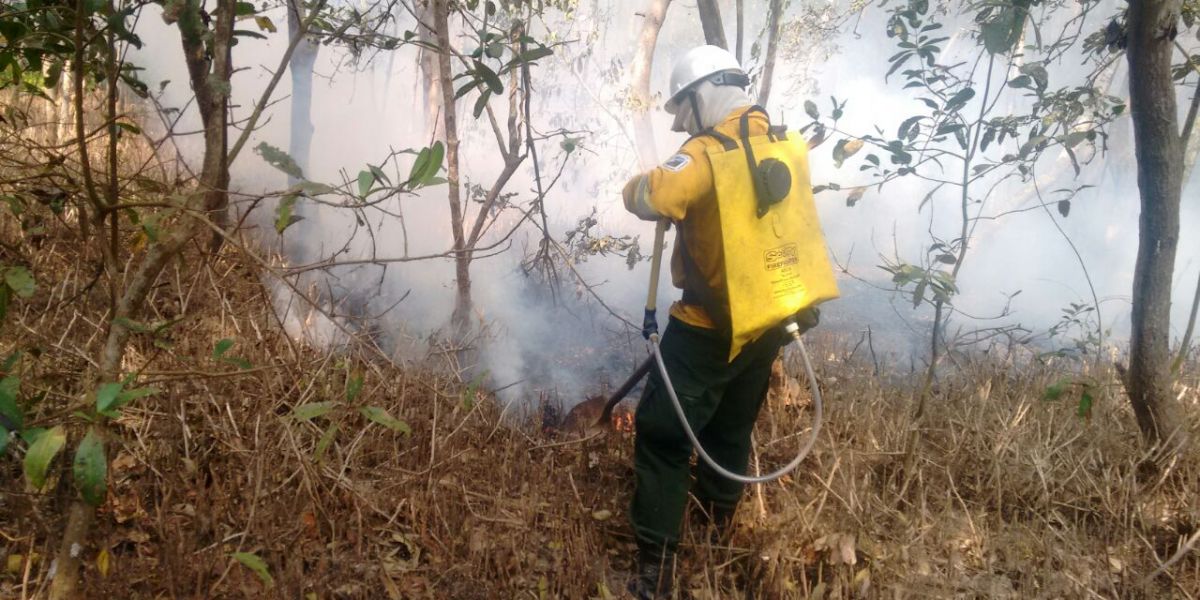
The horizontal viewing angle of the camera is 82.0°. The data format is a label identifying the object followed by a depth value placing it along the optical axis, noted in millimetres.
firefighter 2307
